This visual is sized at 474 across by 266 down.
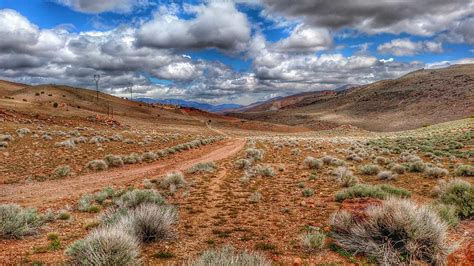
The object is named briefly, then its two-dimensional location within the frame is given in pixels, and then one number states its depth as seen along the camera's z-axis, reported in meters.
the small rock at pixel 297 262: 6.16
